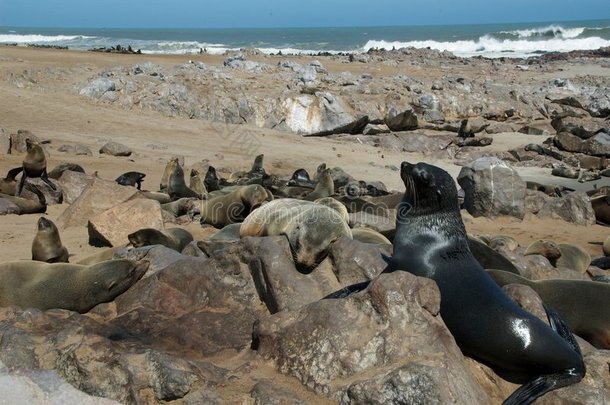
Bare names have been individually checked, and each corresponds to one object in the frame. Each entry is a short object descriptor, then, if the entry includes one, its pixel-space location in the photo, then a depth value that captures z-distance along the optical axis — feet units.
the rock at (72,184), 32.96
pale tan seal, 17.57
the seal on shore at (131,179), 36.47
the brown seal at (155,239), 23.38
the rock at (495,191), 35.24
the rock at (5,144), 41.37
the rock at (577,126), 59.67
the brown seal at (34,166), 32.17
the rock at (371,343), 11.48
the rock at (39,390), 11.22
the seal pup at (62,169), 36.17
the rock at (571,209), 35.94
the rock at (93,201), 28.40
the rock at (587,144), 56.90
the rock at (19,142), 42.04
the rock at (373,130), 61.21
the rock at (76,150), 43.96
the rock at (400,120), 63.26
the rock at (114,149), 44.75
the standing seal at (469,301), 12.57
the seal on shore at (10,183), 32.45
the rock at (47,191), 32.04
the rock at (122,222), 25.16
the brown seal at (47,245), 21.88
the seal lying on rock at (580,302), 17.29
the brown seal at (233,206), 28.25
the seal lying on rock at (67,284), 16.89
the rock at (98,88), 59.88
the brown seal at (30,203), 29.91
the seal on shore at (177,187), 33.86
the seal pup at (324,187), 32.81
